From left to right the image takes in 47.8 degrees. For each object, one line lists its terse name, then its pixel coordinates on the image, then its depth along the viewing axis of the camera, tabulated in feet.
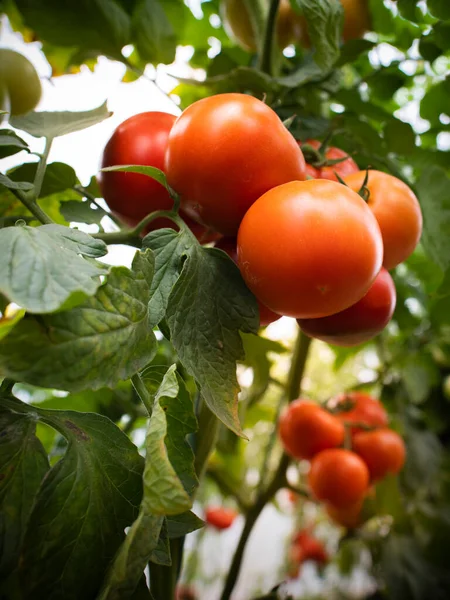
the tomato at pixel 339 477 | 2.29
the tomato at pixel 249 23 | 2.08
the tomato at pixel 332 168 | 1.37
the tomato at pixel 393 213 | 1.24
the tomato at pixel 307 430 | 2.40
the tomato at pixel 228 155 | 1.08
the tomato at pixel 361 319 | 1.22
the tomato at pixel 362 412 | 2.70
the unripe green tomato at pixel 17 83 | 1.73
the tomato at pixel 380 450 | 2.51
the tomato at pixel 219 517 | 4.27
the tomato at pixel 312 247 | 0.98
